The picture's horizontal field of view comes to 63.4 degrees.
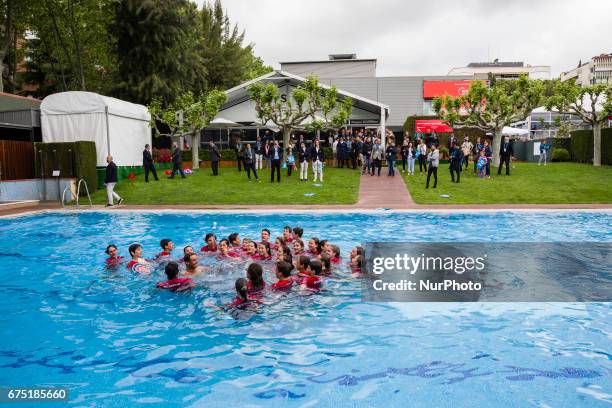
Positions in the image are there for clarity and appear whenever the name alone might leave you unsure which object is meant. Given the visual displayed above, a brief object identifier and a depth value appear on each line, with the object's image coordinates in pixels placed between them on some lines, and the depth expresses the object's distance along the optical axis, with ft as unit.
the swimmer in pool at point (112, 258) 36.37
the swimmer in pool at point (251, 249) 35.94
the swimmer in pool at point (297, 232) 38.68
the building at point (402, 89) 147.02
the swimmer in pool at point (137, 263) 35.27
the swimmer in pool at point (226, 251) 35.29
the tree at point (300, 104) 94.99
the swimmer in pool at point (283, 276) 29.04
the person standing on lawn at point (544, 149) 110.83
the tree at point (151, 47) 112.06
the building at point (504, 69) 367.82
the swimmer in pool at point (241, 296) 27.22
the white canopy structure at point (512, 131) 122.52
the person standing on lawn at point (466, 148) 91.15
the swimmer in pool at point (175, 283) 30.76
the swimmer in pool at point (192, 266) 32.65
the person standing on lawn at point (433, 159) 73.67
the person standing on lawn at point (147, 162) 85.76
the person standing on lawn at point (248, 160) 84.27
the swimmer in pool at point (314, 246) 35.96
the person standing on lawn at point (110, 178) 67.67
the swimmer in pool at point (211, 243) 38.17
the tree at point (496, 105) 89.30
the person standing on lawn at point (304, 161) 83.30
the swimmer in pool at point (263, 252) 35.50
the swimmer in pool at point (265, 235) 37.99
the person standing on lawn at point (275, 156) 81.25
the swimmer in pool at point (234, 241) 38.27
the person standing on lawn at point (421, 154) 89.71
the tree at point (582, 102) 94.38
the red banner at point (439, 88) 147.23
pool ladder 69.52
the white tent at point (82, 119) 79.51
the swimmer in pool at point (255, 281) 27.91
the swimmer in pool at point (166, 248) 37.55
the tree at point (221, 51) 161.99
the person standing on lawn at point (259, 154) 94.48
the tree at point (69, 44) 116.57
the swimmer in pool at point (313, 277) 30.26
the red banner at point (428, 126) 119.44
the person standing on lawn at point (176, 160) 89.67
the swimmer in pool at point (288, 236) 40.47
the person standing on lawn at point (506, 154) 87.25
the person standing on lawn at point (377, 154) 91.09
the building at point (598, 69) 393.29
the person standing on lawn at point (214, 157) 91.97
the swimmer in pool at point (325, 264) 32.71
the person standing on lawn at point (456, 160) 78.69
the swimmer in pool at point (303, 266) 30.78
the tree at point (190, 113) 100.12
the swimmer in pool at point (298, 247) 34.06
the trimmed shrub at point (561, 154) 117.19
